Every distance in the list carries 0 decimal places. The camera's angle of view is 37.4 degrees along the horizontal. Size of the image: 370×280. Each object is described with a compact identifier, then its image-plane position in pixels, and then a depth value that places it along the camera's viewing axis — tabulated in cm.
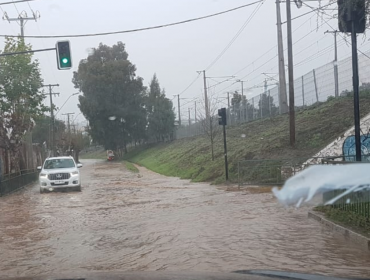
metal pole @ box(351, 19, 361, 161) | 1109
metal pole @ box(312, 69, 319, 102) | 3288
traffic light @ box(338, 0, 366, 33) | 1091
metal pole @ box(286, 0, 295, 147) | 2402
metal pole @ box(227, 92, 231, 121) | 4969
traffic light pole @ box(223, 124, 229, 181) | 2490
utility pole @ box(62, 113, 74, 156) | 7283
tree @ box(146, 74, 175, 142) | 7138
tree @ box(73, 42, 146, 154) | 6656
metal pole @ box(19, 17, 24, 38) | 3816
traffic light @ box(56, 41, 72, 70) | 1823
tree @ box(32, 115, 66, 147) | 6859
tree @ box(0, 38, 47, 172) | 2873
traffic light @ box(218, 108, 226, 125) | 2434
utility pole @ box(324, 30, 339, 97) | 2989
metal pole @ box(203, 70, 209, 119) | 4097
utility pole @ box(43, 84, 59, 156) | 4891
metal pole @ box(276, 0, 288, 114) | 3234
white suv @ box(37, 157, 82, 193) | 2350
